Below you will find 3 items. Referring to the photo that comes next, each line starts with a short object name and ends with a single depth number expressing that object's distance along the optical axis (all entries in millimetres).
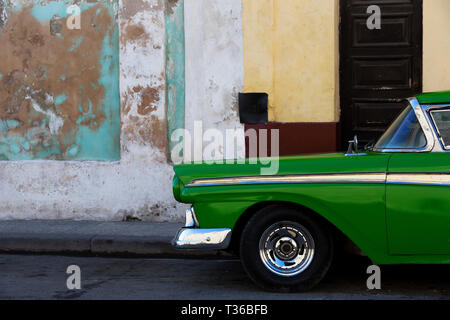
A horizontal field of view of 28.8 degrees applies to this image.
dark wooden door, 10672
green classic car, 6359
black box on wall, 10656
